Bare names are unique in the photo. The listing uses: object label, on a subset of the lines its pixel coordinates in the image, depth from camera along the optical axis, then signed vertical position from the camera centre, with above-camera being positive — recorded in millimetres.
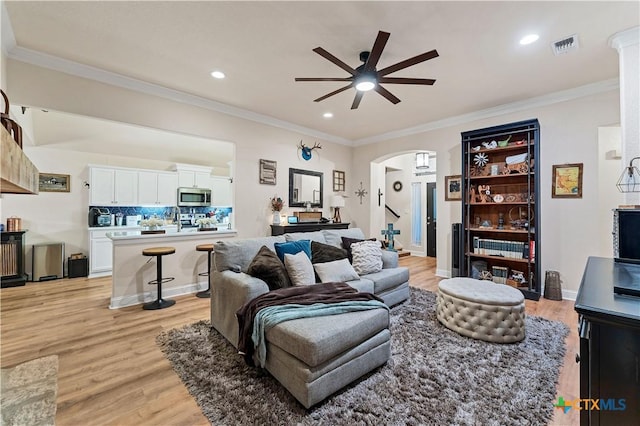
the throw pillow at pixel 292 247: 2877 -365
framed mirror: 5328 +554
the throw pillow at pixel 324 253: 3059 -449
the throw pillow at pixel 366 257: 3277 -538
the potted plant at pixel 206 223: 4242 -142
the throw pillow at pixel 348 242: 3529 -367
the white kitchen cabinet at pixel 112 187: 5352 +568
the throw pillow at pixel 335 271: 2850 -620
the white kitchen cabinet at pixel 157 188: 5934 +601
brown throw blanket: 2006 -686
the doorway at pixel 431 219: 7047 -110
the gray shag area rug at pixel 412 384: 1588 -1184
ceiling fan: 2293 +1376
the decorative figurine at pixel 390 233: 5430 -389
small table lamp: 5918 +277
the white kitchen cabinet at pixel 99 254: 5145 -777
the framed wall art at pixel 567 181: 3652 +481
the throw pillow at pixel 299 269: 2631 -552
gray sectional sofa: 1625 -847
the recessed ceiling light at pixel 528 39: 2531 +1698
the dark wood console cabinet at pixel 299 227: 4836 -248
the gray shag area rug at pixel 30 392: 1601 -1217
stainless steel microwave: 6453 +426
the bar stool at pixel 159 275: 3320 -778
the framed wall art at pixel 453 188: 4727 +489
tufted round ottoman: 2418 -909
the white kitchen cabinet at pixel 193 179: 6504 +877
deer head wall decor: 5468 +1333
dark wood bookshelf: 3791 +227
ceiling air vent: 2571 +1692
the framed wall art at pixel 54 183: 5098 +603
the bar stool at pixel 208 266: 3816 -805
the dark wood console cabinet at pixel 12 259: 4324 -760
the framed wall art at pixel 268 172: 4809 +780
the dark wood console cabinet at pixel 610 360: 895 -508
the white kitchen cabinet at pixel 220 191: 7094 +625
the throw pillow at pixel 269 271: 2461 -531
